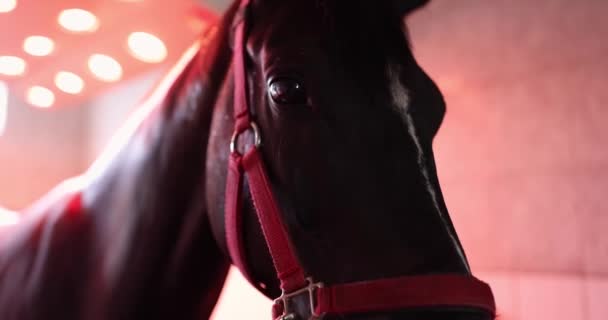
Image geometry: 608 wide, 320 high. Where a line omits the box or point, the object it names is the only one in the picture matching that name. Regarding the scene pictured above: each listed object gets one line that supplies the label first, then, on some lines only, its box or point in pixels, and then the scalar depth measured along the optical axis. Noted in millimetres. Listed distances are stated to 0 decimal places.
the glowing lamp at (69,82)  1900
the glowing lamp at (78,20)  1384
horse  438
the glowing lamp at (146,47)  1646
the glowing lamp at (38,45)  1544
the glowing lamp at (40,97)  2051
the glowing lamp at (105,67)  1794
